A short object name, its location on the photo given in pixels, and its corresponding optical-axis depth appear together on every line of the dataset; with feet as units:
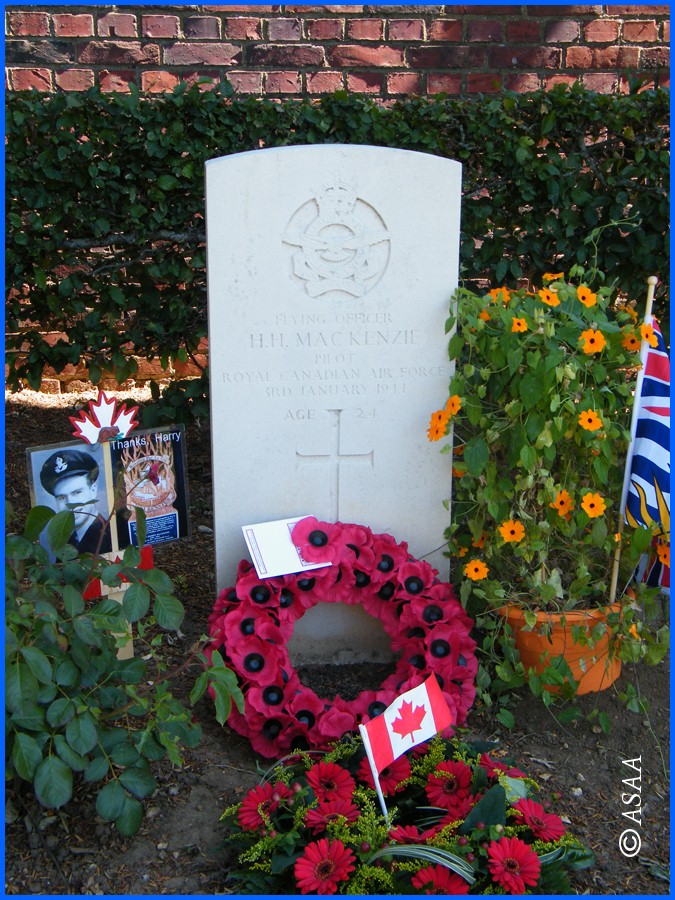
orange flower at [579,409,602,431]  7.61
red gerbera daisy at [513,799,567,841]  6.20
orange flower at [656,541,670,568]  8.02
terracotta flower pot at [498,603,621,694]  8.21
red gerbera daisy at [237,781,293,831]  6.32
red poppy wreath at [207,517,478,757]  7.75
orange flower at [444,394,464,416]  8.16
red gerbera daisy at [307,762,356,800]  6.56
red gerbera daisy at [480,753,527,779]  6.70
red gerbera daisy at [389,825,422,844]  6.15
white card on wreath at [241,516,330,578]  8.25
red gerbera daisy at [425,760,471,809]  6.57
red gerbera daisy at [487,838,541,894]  5.70
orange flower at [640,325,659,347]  7.93
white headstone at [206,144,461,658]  8.25
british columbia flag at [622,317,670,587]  7.93
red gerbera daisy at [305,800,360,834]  6.21
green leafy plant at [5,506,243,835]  5.84
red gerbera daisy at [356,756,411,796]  6.81
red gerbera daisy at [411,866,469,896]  5.78
